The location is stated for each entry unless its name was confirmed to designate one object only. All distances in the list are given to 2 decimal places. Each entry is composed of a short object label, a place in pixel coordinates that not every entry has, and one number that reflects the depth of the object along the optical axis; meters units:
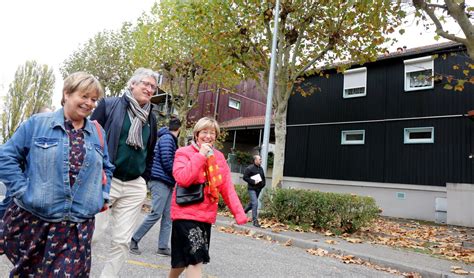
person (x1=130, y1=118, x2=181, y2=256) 5.38
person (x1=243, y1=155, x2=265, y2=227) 9.54
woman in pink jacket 3.00
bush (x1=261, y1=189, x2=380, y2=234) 9.13
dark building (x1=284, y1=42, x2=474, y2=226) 15.59
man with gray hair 3.29
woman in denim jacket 2.13
